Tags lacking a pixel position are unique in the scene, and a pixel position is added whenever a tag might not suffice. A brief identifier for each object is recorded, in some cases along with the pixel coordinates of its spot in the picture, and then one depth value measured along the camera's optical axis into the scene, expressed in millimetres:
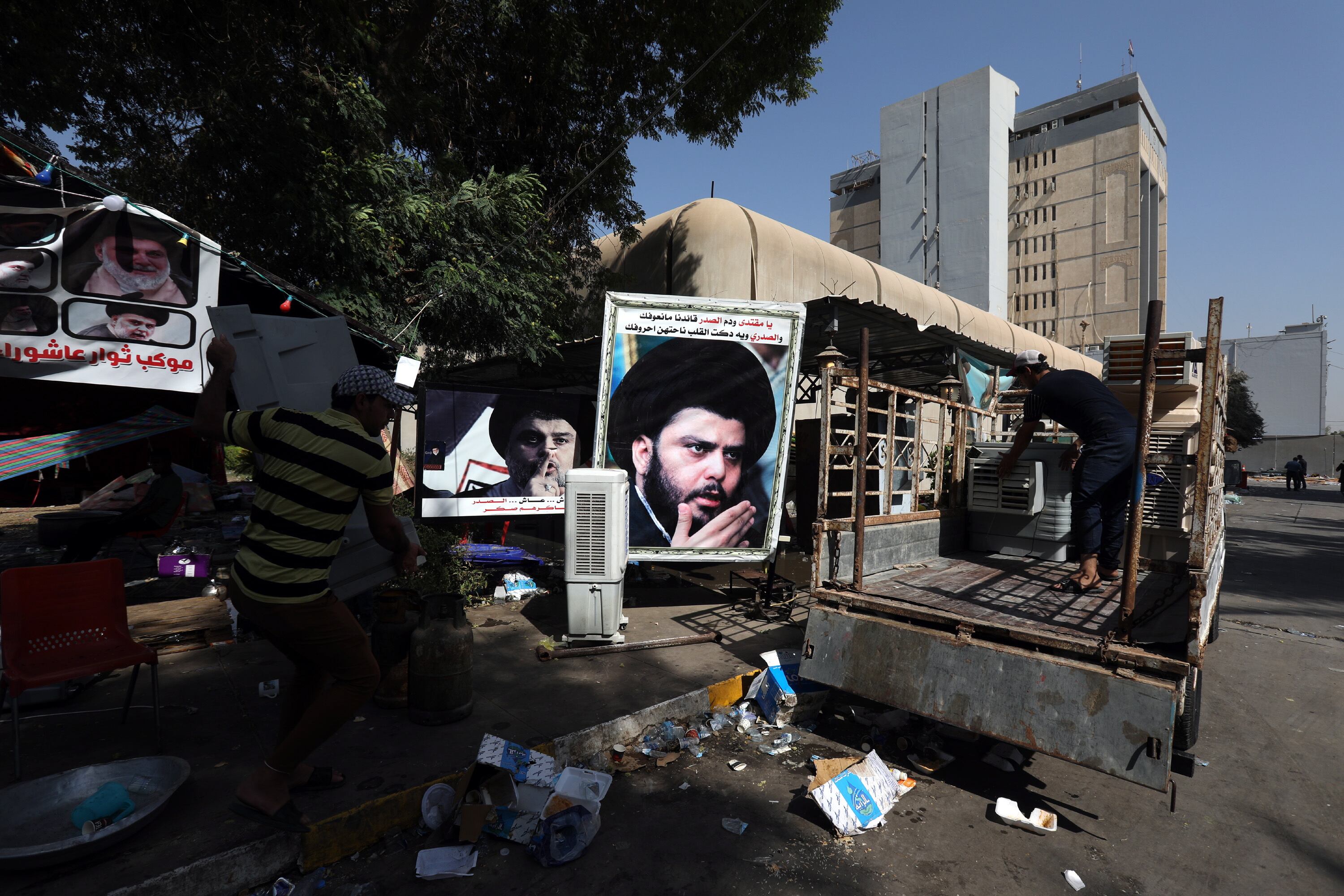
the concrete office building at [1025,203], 46156
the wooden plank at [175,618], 5180
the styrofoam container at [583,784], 3086
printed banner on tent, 4371
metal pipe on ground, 5141
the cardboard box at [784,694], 4375
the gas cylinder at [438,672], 3783
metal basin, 2375
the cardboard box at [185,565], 6805
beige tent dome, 11625
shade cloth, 5535
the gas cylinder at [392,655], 4043
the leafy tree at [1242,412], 49469
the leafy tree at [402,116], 6656
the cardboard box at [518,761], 3012
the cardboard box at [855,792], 3068
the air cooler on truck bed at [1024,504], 5570
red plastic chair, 3123
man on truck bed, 4285
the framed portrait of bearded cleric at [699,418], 6520
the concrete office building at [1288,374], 76062
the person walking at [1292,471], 28453
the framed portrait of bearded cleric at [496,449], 7551
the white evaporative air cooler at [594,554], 5359
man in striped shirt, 2600
